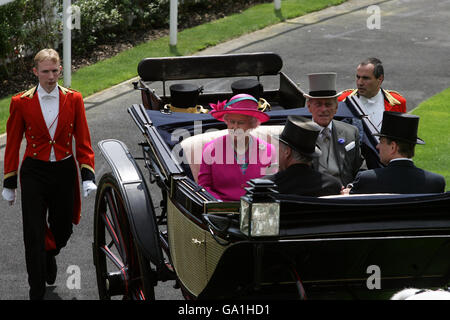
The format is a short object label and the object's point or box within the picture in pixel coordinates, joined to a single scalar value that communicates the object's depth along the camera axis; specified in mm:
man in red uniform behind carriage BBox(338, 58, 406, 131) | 13531
